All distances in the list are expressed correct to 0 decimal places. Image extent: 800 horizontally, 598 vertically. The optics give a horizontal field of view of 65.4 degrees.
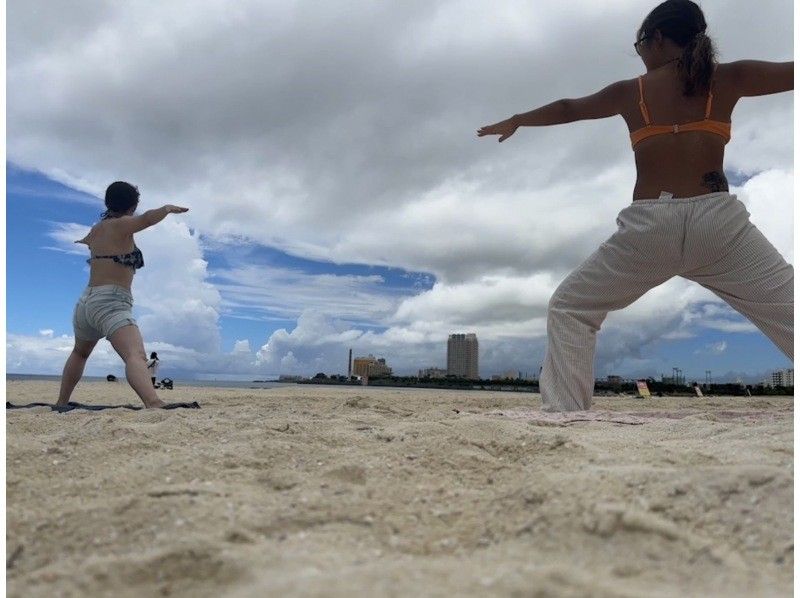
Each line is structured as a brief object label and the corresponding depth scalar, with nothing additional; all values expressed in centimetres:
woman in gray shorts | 430
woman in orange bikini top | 330
